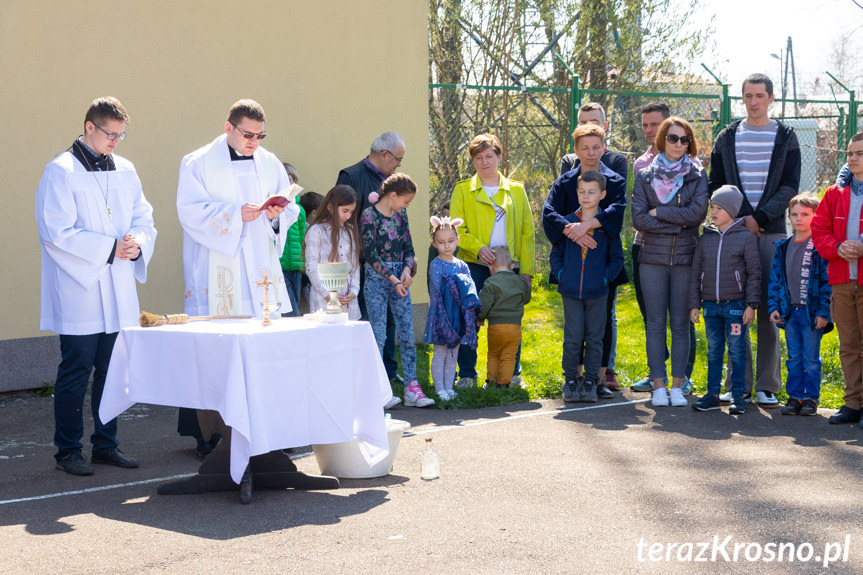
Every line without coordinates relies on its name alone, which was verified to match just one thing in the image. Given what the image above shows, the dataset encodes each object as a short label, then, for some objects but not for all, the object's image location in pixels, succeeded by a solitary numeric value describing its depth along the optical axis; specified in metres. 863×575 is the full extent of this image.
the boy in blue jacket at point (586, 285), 8.15
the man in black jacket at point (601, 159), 8.43
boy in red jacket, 7.20
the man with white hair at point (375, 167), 8.40
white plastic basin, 5.84
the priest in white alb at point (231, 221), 6.34
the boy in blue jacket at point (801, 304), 7.46
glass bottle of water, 5.76
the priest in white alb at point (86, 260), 6.04
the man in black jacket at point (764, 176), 7.87
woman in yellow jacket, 8.65
